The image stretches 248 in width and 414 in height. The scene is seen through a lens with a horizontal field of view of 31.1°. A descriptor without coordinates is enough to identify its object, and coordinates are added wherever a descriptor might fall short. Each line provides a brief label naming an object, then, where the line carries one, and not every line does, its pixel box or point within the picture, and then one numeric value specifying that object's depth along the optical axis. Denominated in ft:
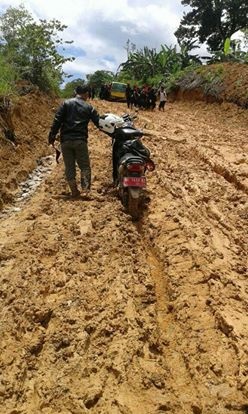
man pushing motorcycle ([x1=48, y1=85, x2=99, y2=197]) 20.38
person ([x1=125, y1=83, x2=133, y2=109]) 68.37
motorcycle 18.20
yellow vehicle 86.16
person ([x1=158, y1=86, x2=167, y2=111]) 65.00
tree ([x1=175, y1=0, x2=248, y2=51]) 110.01
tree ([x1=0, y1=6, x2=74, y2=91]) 49.49
